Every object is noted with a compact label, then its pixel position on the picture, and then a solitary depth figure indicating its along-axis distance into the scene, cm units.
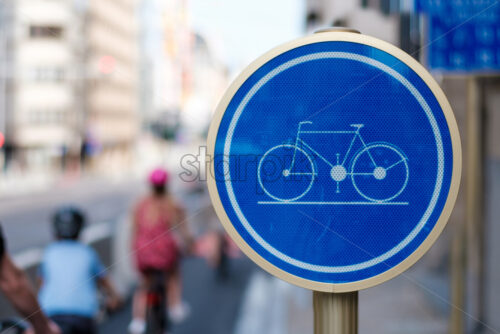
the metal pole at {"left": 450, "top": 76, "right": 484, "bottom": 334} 335
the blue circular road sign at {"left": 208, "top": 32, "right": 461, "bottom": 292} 115
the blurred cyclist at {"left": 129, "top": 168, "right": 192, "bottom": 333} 462
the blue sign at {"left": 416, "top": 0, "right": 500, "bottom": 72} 295
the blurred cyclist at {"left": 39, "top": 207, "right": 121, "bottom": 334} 317
